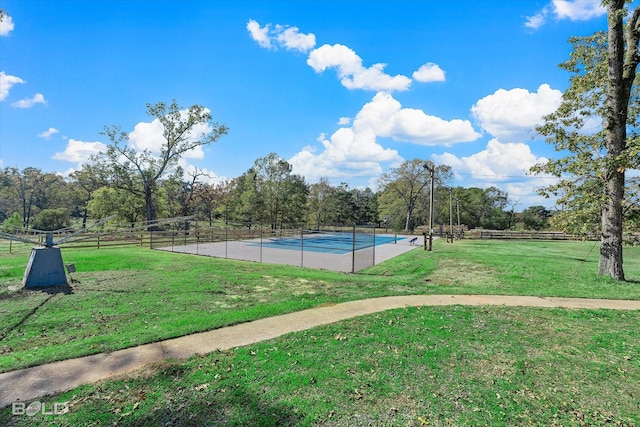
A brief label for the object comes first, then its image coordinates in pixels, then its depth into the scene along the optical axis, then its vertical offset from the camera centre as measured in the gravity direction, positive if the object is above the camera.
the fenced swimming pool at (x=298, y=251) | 16.00 -2.26
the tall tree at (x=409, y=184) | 46.31 +4.94
